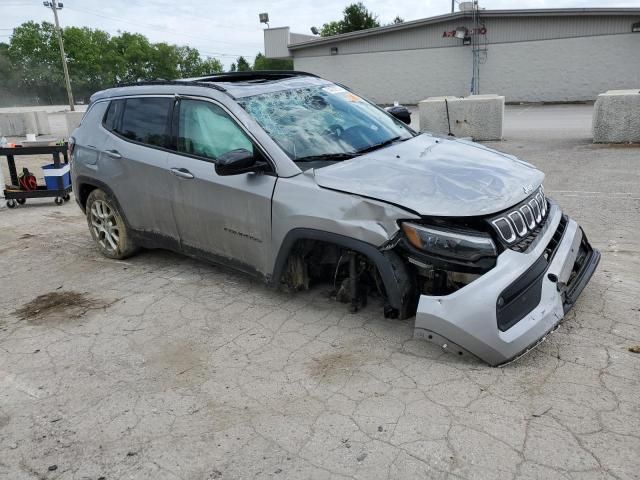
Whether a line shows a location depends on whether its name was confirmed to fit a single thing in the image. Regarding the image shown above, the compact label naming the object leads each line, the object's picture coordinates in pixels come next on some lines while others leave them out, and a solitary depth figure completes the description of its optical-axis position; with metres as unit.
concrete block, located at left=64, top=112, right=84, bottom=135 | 18.33
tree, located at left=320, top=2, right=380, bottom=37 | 49.62
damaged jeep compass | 3.03
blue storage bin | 8.19
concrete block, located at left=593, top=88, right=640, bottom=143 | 10.27
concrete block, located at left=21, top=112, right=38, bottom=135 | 20.55
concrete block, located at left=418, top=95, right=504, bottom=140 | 11.95
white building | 26.14
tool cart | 8.03
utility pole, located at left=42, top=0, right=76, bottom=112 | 42.97
